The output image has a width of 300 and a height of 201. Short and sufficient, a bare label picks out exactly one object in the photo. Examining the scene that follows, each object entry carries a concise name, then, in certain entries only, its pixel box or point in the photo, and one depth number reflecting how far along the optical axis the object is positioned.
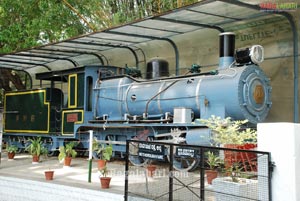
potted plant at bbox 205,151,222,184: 6.05
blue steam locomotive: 8.14
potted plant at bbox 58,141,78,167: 9.60
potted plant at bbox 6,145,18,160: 11.70
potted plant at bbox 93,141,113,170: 8.16
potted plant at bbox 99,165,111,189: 6.45
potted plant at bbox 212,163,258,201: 4.46
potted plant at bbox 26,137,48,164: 10.60
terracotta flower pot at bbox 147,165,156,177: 7.31
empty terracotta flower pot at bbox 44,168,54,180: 7.59
